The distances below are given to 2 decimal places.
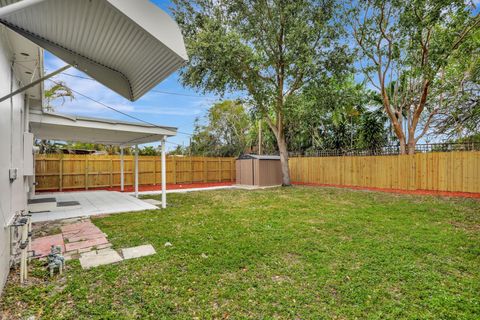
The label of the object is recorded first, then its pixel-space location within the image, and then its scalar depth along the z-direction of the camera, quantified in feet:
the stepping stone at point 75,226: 15.77
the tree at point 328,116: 37.68
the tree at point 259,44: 33.01
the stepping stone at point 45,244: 12.04
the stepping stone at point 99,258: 10.71
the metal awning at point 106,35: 5.17
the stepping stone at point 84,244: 12.62
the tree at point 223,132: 72.49
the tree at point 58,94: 40.19
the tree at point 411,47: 29.66
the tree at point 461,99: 35.96
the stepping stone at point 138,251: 11.70
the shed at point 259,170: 42.91
